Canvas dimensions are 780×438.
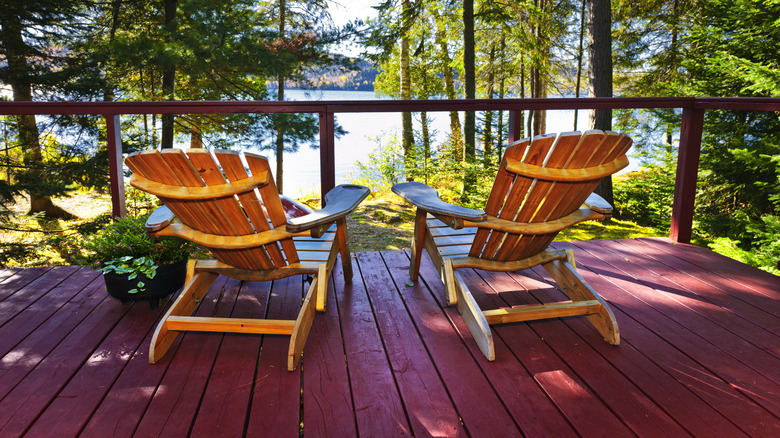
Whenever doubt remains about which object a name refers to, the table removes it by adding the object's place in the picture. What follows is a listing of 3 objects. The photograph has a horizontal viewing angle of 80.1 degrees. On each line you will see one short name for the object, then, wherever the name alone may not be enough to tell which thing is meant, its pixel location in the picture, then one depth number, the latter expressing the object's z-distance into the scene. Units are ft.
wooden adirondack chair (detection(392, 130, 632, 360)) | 5.89
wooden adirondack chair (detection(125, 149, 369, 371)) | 5.46
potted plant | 7.25
